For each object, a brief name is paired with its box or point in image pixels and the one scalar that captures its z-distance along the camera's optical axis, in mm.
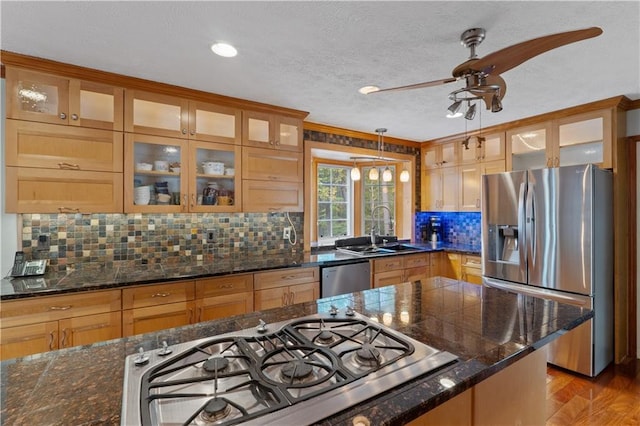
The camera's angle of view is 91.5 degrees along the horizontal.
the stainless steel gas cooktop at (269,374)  701
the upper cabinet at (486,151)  3641
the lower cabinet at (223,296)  2389
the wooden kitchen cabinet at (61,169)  2045
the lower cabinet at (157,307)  2127
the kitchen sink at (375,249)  3566
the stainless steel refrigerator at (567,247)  2580
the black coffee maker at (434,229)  4520
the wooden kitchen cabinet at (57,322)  1824
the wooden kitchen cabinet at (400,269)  3453
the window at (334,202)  4527
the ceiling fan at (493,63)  1247
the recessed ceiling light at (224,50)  1868
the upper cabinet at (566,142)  2842
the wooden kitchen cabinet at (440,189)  4164
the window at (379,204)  4734
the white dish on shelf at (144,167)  2480
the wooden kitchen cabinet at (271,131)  2910
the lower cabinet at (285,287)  2652
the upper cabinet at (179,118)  2428
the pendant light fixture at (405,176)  3891
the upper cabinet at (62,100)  2053
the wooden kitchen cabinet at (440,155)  4160
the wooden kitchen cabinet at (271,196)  2910
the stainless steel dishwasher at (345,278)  3007
